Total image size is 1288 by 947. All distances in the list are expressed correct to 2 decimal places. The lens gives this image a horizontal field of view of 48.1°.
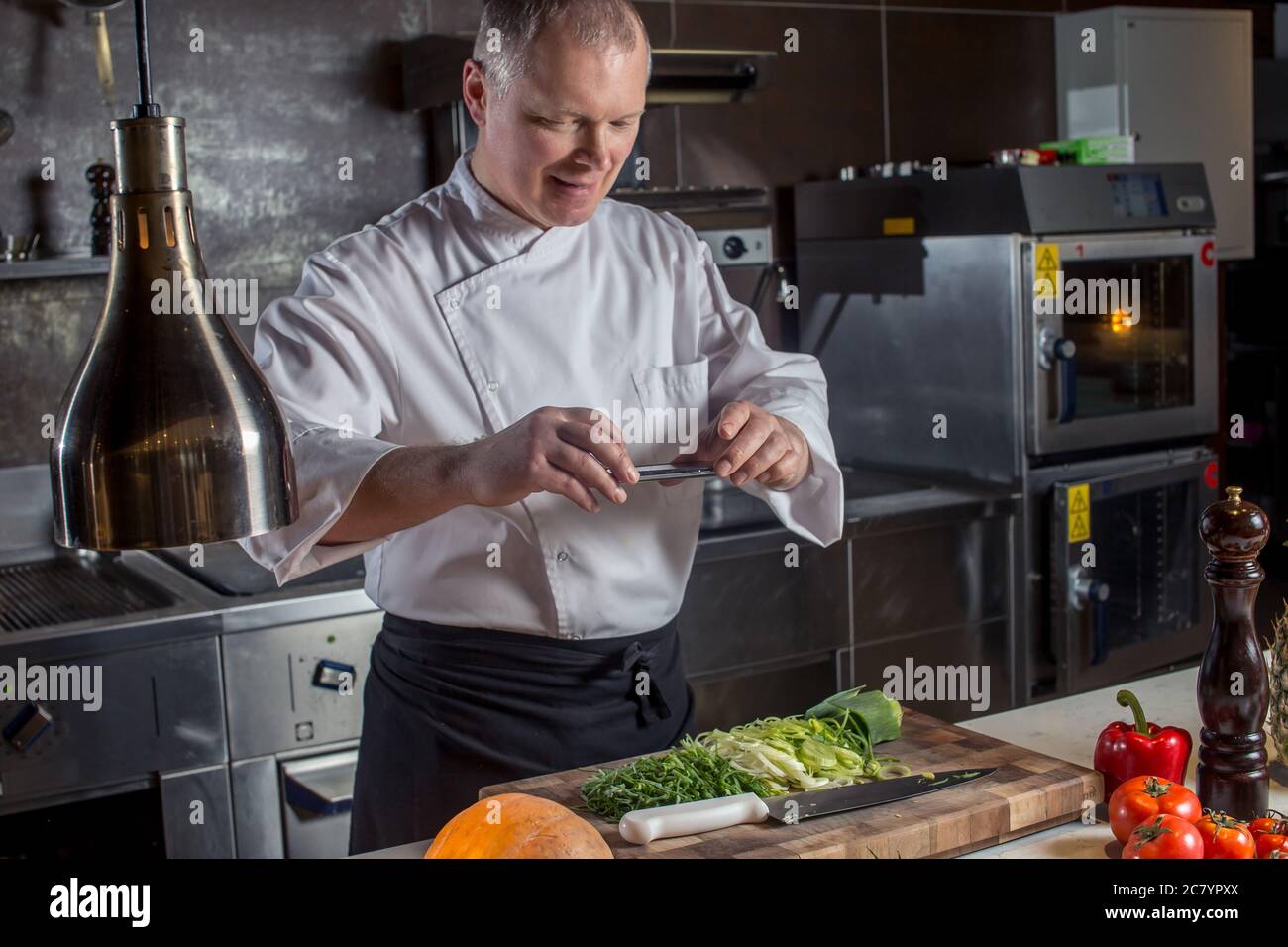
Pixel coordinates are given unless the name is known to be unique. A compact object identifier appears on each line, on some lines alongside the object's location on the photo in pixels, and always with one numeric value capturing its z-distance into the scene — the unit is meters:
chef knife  1.31
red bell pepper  1.44
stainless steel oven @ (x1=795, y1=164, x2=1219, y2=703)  3.19
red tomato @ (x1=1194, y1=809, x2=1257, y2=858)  1.21
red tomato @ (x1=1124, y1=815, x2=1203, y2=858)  1.19
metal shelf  2.65
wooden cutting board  1.31
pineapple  1.49
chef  1.63
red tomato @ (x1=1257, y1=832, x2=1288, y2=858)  1.23
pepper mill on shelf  2.81
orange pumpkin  1.15
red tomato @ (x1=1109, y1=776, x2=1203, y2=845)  1.27
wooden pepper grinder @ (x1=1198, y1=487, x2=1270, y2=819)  1.33
